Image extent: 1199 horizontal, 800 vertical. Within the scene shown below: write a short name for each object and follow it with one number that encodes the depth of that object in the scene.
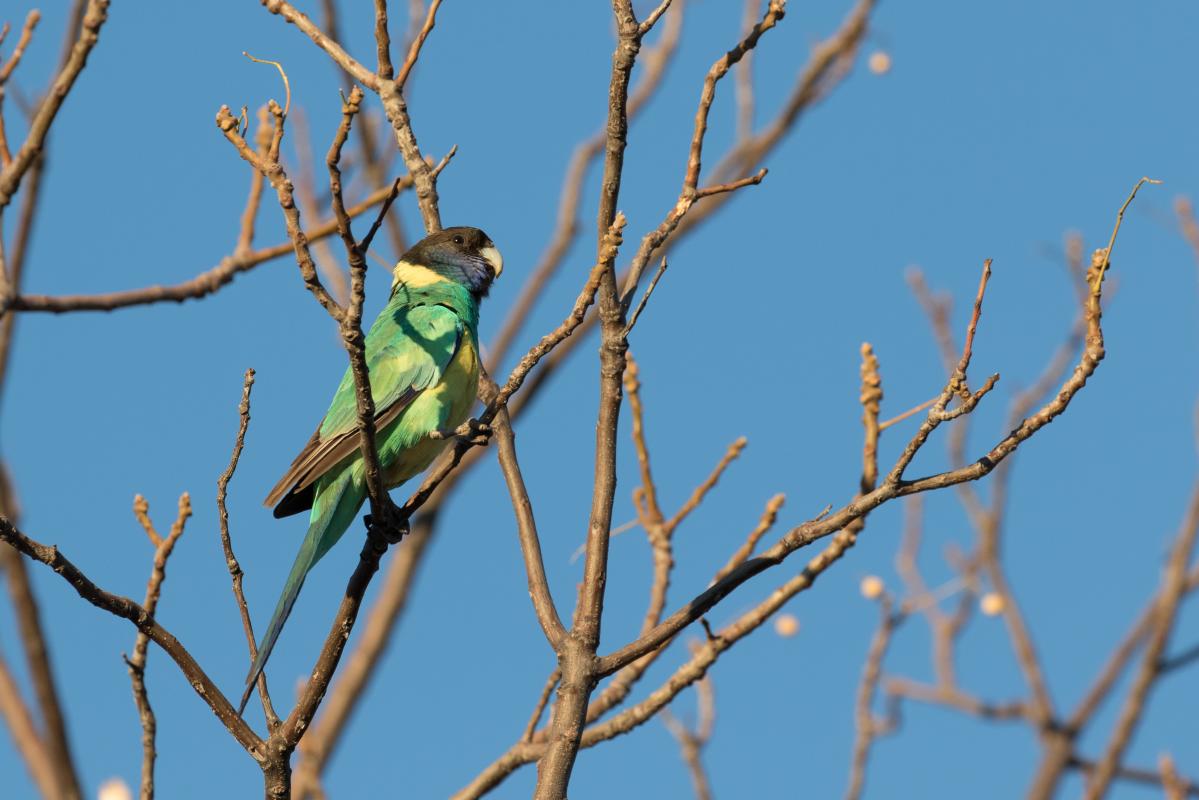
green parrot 10.14
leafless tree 7.48
